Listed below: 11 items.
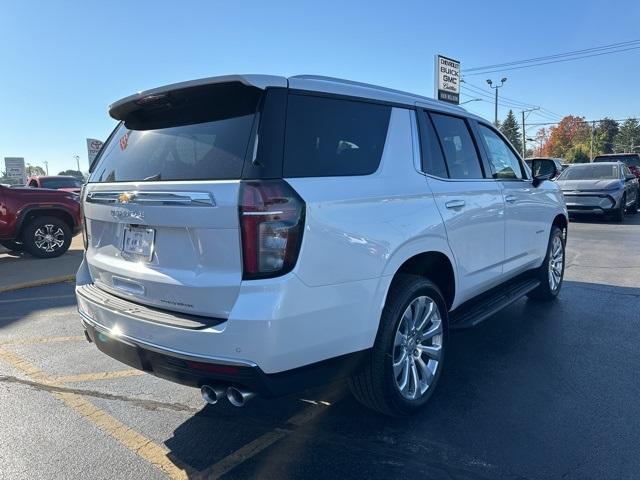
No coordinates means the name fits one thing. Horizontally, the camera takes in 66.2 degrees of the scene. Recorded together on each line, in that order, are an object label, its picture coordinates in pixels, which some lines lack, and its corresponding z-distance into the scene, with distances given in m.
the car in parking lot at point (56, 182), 17.81
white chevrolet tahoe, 2.26
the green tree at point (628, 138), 116.64
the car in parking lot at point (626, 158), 20.11
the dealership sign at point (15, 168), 26.02
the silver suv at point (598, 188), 13.12
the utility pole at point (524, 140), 61.35
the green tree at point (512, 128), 103.12
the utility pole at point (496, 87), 43.50
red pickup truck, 8.86
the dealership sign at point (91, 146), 14.72
